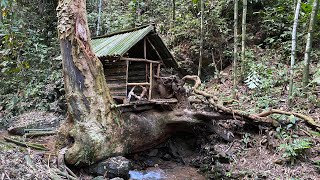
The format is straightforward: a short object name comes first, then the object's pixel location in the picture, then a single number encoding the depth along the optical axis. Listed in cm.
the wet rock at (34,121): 1098
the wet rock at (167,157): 993
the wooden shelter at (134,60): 912
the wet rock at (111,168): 720
